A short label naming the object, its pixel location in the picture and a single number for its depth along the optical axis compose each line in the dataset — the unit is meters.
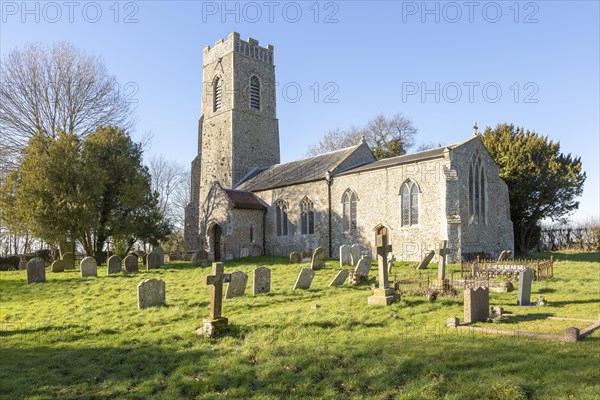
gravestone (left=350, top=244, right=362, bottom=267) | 18.28
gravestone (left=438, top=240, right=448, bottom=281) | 12.48
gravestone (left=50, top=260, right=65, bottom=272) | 19.06
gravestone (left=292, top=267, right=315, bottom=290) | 12.56
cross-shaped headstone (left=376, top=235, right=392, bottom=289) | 10.33
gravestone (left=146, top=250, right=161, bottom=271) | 20.31
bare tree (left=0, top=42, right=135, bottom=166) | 24.52
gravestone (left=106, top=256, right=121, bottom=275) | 18.05
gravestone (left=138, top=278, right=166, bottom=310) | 10.64
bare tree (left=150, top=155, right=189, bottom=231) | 45.20
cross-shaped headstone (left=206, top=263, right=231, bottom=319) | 8.17
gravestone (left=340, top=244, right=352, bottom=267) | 18.30
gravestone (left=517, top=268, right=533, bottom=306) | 9.80
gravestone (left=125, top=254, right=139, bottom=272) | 18.44
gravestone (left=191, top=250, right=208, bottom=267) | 21.70
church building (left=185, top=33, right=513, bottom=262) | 20.25
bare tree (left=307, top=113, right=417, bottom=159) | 38.72
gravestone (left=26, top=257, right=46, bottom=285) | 15.99
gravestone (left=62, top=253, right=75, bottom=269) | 20.36
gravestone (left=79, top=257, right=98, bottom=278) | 17.05
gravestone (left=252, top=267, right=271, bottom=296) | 12.14
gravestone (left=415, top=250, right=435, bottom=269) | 16.58
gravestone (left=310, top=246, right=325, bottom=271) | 17.18
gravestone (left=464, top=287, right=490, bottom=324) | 8.05
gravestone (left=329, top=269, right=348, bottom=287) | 12.90
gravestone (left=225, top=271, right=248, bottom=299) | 11.54
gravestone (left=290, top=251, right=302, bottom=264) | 20.53
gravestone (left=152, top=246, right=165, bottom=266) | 20.95
